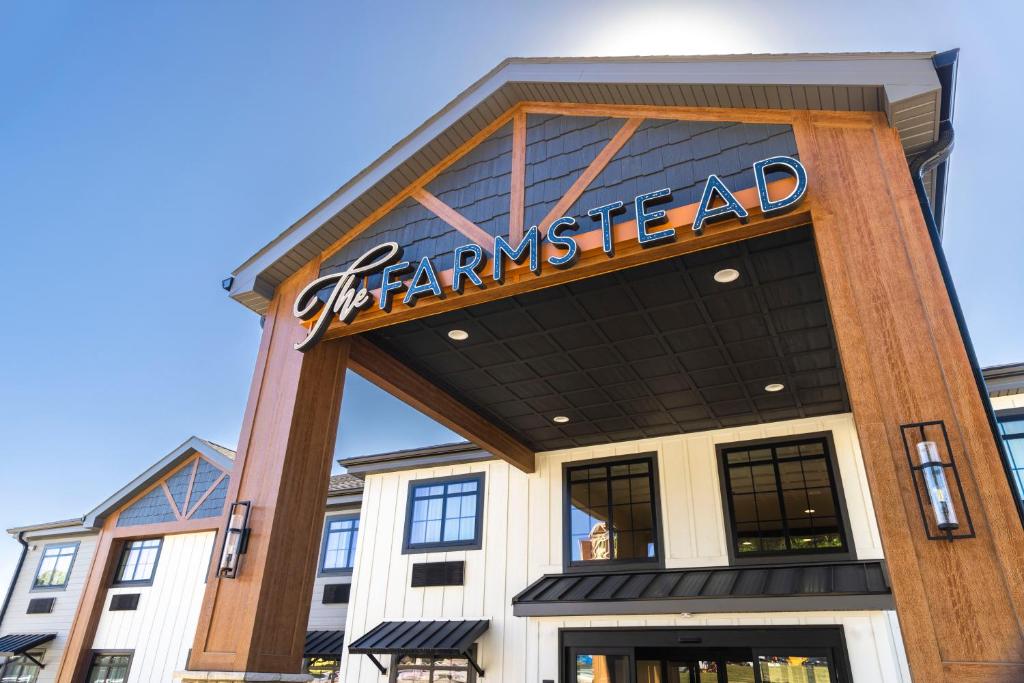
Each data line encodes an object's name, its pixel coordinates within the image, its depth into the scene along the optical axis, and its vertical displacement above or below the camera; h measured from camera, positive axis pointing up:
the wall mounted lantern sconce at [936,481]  3.97 +1.19
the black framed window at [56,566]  18.62 +2.67
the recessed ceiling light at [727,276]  6.78 +3.83
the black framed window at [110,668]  15.70 +0.08
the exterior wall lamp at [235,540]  6.38 +1.20
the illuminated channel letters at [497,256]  5.46 +3.65
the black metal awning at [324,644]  12.93 +0.60
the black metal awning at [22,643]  17.17 +0.61
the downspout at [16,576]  19.08 +2.45
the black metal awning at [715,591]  8.48 +1.21
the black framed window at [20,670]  17.70 -0.04
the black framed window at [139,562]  16.72 +2.55
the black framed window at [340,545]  14.45 +2.65
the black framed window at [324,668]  13.21 +0.17
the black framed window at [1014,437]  9.00 +3.21
